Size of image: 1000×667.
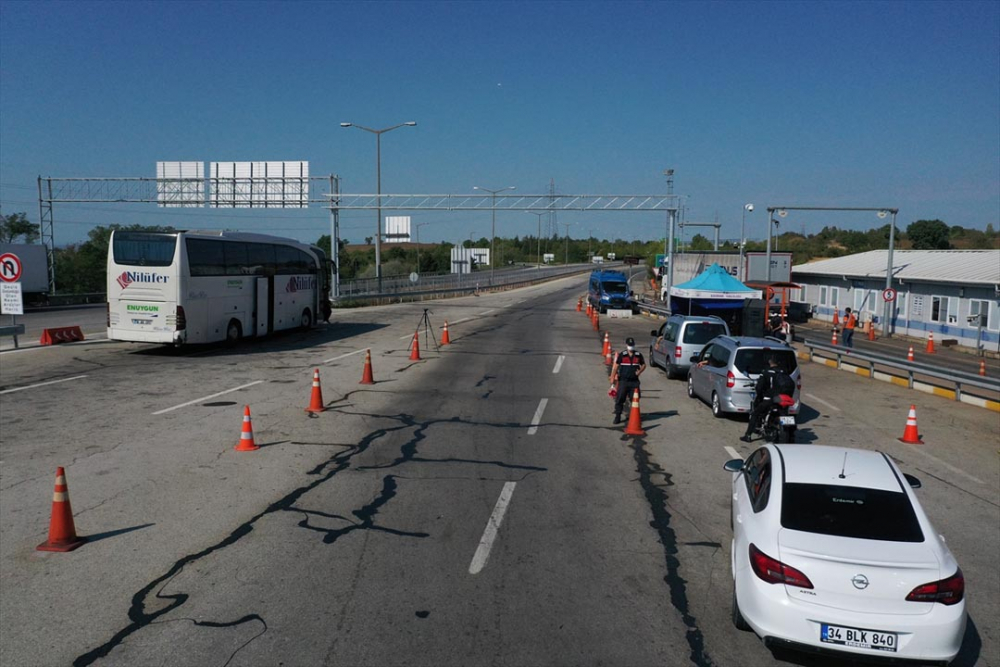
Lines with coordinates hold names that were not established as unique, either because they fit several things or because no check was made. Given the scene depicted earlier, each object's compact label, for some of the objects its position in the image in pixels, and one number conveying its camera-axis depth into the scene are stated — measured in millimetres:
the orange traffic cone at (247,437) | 12341
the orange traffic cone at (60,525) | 7992
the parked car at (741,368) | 15203
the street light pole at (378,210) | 53312
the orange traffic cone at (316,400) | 15693
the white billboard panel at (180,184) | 51750
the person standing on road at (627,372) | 14672
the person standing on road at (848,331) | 27822
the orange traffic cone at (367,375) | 19438
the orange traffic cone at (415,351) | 24625
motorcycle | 12922
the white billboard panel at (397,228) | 97750
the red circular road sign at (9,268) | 23181
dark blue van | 50406
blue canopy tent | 30906
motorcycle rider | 13000
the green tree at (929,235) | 105562
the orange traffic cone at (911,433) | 14281
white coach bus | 22953
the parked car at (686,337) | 20766
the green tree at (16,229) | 73438
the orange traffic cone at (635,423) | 14164
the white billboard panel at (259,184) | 51844
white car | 5496
